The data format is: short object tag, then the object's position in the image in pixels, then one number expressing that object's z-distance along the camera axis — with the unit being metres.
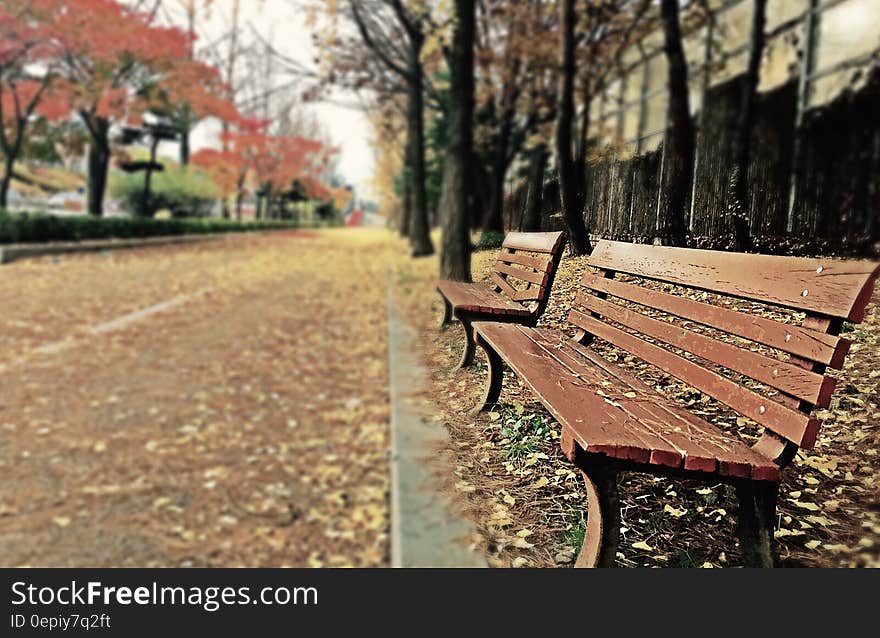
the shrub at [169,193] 24.63
